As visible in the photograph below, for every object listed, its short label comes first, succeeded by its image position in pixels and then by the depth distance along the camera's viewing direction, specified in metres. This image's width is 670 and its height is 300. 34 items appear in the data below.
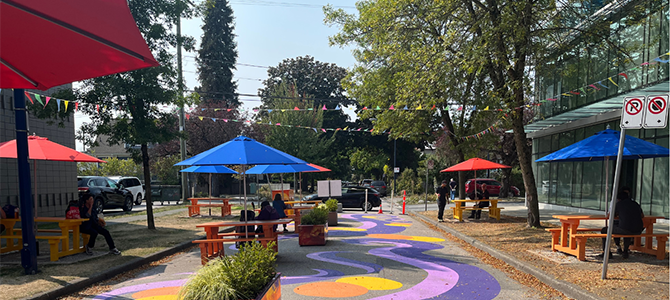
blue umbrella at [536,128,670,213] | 9.08
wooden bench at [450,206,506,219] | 16.84
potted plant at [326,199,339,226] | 16.42
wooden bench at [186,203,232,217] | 19.19
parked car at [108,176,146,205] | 25.58
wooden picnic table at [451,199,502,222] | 16.88
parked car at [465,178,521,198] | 35.49
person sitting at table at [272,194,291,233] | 12.74
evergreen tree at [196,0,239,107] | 54.91
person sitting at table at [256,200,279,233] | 9.85
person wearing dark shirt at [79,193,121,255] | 9.53
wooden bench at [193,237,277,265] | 8.47
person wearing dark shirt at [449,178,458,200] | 32.26
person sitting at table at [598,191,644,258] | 8.64
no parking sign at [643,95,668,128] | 6.30
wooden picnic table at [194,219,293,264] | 8.64
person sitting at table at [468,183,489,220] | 17.68
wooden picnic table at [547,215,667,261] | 8.66
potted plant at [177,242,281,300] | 3.87
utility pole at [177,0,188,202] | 26.14
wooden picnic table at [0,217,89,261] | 8.69
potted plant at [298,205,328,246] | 11.30
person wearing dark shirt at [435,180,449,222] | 17.23
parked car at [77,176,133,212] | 20.38
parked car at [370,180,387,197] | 40.31
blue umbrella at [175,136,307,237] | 8.01
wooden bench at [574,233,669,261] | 8.52
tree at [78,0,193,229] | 13.02
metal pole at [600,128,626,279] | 6.76
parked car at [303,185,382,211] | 25.23
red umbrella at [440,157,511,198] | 16.98
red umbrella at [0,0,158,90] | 2.51
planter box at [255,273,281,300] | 3.96
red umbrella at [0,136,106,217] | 8.95
